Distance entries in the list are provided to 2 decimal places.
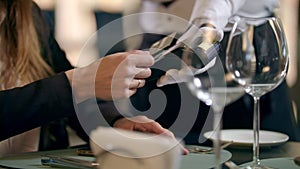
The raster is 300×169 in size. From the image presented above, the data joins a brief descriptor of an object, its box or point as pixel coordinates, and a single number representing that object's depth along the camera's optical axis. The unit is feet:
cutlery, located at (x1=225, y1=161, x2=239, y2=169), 2.85
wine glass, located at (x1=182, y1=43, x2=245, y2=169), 3.14
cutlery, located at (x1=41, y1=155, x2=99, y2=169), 2.89
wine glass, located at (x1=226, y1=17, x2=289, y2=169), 3.17
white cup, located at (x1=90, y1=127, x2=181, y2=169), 2.17
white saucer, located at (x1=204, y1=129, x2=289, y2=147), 3.50
